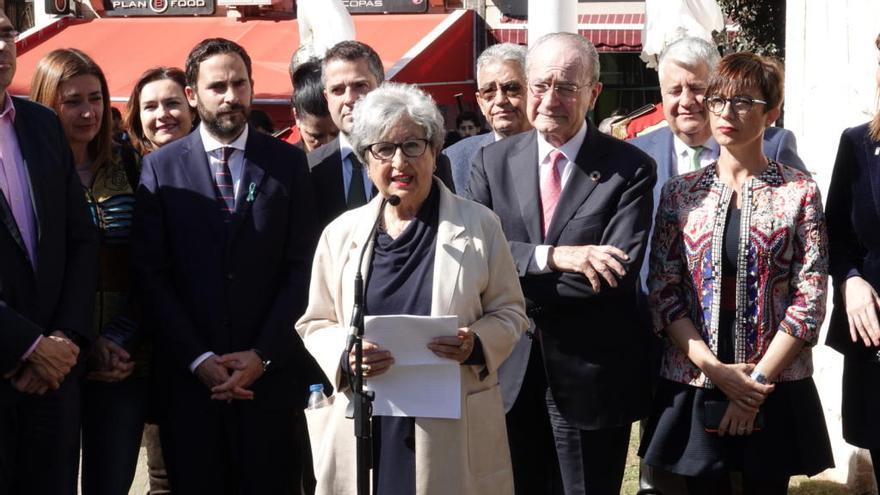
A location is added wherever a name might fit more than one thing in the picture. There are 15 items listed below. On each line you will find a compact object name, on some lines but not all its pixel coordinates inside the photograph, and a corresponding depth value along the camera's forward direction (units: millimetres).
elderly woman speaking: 4180
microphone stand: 3832
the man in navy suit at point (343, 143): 5344
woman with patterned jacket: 4430
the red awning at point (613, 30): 15523
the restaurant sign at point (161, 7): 18570
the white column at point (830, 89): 6043
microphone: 3824
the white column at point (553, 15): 7680
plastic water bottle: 4340
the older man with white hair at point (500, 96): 5977
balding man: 4617
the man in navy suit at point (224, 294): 4883
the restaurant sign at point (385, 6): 17031
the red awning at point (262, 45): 14875
